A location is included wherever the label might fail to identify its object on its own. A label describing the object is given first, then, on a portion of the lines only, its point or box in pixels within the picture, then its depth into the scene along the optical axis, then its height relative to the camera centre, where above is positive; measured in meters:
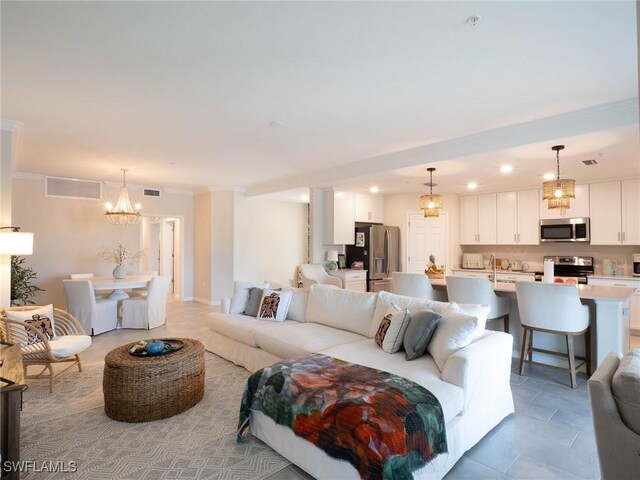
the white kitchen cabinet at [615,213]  5.47 +0.49
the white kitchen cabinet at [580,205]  5.90 +0.66
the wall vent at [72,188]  6.44 +1.08
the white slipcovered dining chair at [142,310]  5.62 -1.06
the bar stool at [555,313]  3.36 -0.69
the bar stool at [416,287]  4.41 -0.56
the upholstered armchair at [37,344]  3.22 -0.97
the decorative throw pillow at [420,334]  2.62 -0.69
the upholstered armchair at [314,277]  6.23 -0.60
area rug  2.14 -1.38
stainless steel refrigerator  6.99 -0.19
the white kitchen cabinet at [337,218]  6.68 +0.51
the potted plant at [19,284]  5.13 -0.60
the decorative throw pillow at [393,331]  2.80 -0.71
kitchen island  3.36 -0.76
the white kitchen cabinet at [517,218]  6.51 +0.49
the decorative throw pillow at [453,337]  2.42 -0.66
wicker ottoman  2.68 -1.11
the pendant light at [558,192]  3.78 +0.56
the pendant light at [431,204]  4.95 +0.56
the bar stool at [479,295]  3.88 -0.59
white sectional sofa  2.11 -0.89
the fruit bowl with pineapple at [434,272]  5.02 -0.42
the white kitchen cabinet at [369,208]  7.21 +0.77
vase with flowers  6.16 -0.22
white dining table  5.42 -0.62
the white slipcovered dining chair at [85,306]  5.14 -0.92
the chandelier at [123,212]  5.99 +0.57
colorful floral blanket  1.71 -0.94
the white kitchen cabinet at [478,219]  7.05 +0.50
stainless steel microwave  5.91 +0.23
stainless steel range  6.04 -0.44
